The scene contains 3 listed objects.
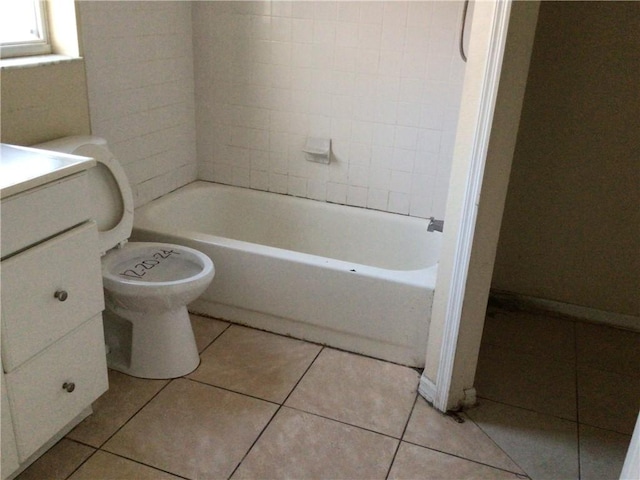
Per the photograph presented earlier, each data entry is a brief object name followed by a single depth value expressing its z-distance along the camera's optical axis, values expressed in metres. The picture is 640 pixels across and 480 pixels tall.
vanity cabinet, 1.47
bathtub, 2.27
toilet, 2.04
